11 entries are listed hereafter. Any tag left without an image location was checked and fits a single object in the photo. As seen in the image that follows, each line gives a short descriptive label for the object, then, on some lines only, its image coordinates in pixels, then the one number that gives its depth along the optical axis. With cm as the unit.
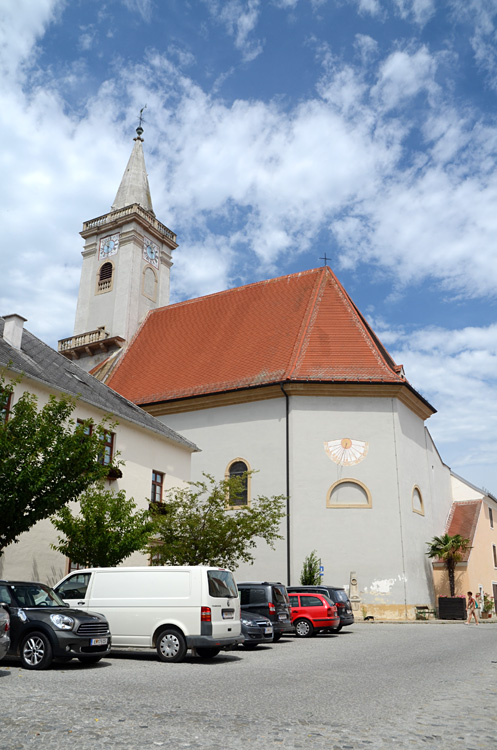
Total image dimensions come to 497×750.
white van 1152
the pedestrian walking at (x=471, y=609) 2581
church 2764
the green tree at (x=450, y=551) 2995
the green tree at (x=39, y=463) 1358
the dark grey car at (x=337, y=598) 2028
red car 1898
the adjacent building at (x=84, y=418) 1838
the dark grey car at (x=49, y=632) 1012
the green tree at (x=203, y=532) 2042
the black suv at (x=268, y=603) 1593
